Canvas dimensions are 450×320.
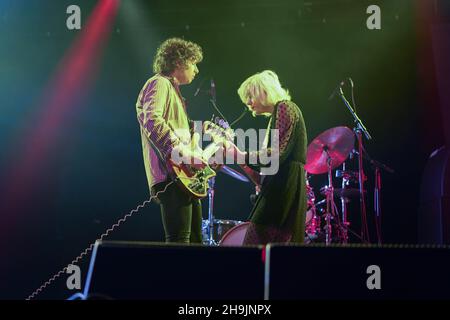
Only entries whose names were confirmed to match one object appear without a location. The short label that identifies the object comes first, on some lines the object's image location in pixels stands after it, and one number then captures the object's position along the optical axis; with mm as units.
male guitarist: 3715
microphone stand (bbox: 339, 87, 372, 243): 4849
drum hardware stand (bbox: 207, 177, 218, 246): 4559
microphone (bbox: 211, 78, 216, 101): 5168
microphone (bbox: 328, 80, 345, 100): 5109
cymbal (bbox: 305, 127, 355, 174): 4797
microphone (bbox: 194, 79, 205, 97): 5125
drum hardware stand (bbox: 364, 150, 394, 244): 4961
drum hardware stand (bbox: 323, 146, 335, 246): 4719
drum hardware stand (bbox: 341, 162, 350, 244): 4859
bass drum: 4391
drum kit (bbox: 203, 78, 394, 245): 4742
